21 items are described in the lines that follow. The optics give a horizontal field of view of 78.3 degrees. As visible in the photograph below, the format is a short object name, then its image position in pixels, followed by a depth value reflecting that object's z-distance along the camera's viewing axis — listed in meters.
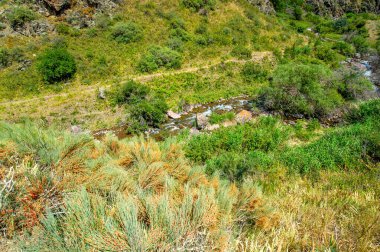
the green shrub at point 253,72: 23.23
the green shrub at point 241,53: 25.80
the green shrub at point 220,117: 15.83
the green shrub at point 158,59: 21.72
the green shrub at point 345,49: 33.25
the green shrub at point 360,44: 33.98
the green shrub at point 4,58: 19.58
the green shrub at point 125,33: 24.00
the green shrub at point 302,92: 16.09
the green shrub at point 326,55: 27.57
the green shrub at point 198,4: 30.11
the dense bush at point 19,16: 22.31
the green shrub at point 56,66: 18.61
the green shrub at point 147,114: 15.60
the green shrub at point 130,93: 17.42
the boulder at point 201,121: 15.62
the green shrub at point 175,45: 24.67
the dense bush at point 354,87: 17.19
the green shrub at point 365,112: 13.31
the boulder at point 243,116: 15.80
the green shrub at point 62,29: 23.14
